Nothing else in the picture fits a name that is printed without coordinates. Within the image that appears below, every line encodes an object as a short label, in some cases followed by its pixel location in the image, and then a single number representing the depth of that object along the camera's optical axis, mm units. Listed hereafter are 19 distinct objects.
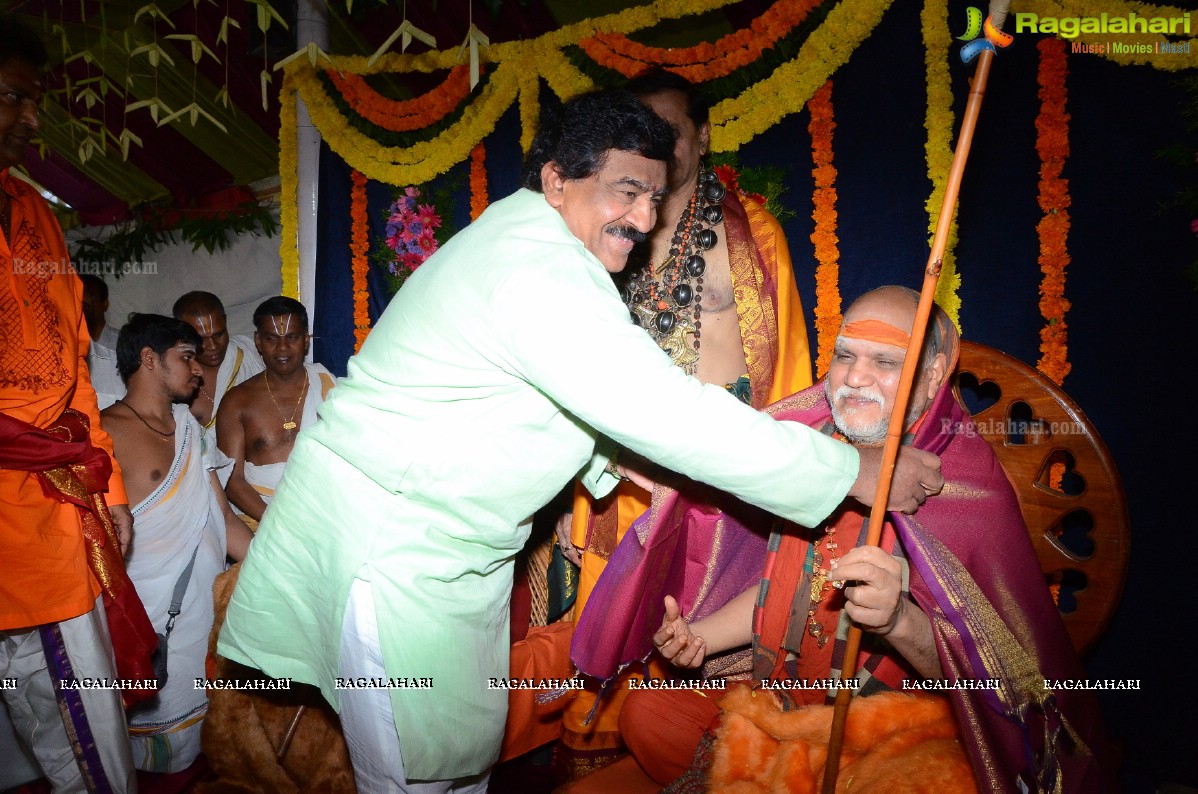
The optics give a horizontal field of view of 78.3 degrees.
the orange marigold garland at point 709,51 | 3768
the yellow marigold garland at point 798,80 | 3588
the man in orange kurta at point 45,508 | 2342
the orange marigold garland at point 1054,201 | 3213
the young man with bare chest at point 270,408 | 4449
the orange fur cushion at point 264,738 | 2797
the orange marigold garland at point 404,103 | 5020
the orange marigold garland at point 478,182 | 5078
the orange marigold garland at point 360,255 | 5508
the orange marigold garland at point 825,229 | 3834
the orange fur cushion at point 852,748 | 1757
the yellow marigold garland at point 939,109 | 3436
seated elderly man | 1749
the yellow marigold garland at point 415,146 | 4844
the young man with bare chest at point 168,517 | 3369
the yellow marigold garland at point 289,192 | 5617
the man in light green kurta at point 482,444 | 1485
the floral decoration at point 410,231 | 5262
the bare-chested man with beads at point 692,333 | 2744
